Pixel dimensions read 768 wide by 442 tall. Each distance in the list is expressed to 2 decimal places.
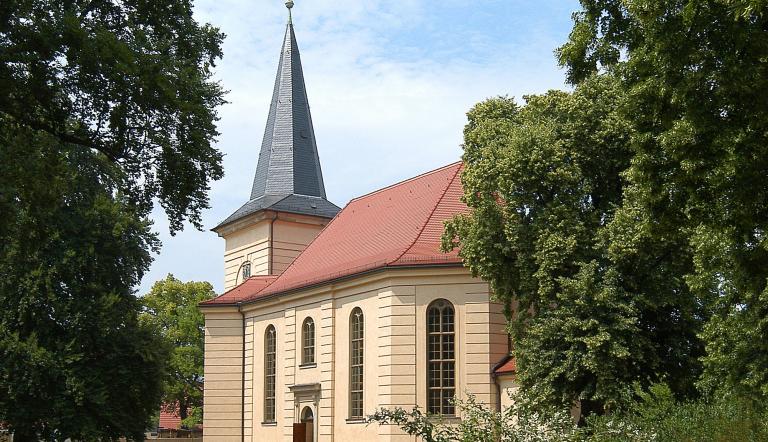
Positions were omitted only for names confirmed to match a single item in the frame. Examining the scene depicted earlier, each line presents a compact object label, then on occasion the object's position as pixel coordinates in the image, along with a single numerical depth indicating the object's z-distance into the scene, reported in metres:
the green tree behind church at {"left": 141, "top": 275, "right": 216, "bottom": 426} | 66.88
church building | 34.31
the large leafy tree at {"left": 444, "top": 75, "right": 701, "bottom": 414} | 25.80
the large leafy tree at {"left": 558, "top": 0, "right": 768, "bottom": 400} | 12.82
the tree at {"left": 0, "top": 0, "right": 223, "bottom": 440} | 15.51
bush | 15.52
